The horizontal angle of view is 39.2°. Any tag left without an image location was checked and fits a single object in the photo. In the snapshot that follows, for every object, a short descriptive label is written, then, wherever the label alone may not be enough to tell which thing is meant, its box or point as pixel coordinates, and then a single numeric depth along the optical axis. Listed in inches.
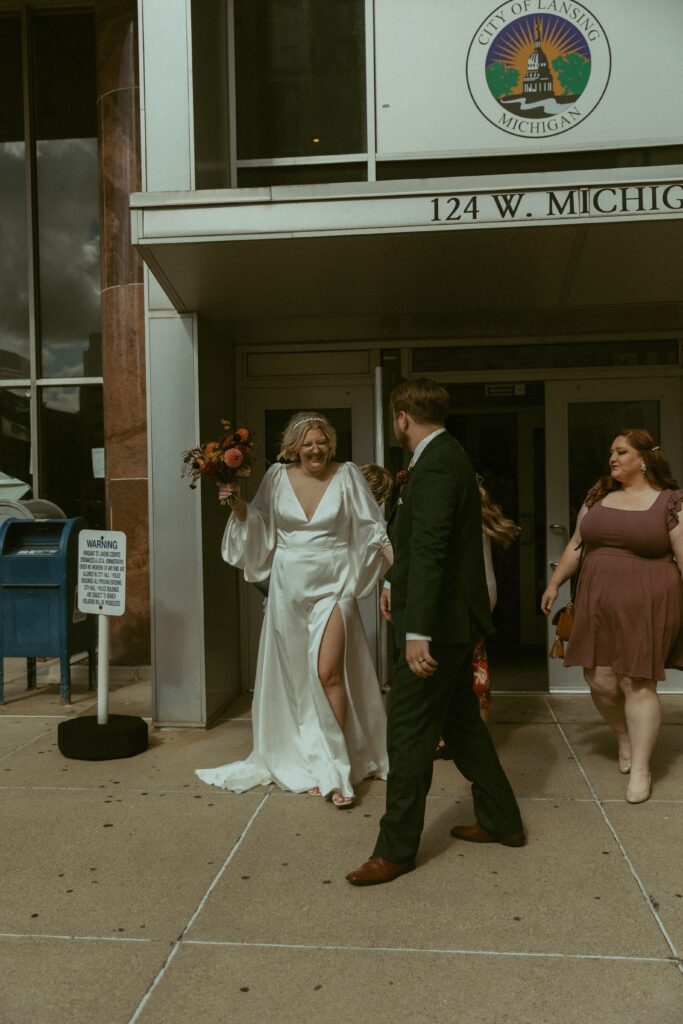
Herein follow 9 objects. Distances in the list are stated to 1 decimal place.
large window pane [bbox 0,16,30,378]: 352.2
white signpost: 221.0
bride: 194.7
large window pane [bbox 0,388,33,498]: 347.6
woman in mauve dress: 184.4
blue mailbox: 270.5
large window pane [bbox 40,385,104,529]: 340.5
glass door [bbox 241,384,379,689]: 277.3
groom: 143.1
